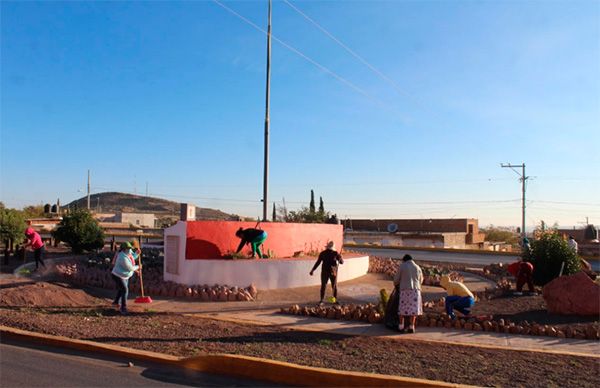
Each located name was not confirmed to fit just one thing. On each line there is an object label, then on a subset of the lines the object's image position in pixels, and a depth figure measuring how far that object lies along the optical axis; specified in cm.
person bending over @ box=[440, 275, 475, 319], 987
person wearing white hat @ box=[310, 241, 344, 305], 1202
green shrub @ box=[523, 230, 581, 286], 1441
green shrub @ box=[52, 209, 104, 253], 1972
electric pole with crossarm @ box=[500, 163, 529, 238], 5624
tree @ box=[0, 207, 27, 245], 2031
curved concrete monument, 1345
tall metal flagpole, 1731
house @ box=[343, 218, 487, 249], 5236
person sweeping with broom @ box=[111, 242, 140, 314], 1067
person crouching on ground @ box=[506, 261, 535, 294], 1333
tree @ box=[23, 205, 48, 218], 5444
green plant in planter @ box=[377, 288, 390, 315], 1016
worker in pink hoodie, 1612
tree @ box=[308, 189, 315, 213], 2578
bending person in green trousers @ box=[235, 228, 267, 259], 1444
